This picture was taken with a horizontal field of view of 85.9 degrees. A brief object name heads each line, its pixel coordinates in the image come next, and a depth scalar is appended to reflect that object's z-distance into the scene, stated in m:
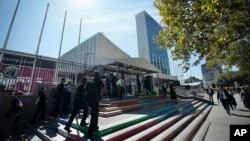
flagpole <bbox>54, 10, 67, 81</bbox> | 16.54
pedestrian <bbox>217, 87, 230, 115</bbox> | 9.64
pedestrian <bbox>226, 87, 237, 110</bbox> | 10.58
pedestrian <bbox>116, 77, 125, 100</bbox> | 10.23
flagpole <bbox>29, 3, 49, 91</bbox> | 7.98
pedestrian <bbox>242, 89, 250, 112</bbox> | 9.70
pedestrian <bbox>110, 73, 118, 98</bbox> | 10.55
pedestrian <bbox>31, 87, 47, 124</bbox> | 6.84
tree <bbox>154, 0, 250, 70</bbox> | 6.34
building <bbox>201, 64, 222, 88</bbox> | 108.97
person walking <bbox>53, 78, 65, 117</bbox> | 7.32
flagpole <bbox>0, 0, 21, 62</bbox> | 11.08
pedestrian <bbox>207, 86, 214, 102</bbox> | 15.84
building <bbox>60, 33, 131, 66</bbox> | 16.61
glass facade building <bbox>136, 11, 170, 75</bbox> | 67.00
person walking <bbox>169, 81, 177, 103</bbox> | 12.55
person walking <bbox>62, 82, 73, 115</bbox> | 7.68
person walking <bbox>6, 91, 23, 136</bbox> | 5.88
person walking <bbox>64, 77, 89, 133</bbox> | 4.83
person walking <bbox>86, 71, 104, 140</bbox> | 3.93
